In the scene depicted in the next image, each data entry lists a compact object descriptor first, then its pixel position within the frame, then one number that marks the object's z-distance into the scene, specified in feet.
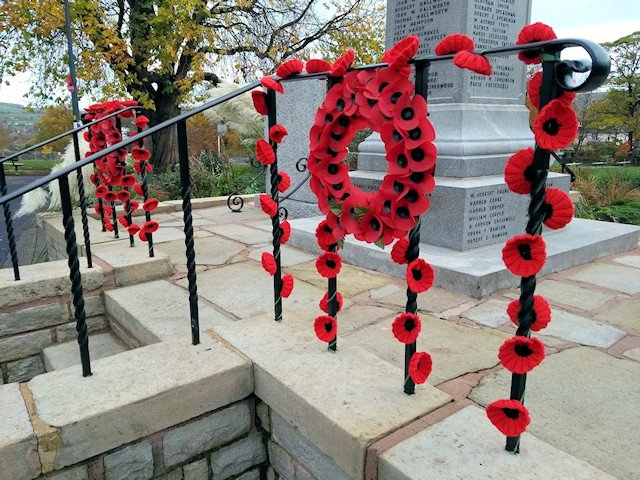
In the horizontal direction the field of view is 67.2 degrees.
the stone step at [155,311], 8.79
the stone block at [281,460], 6.60
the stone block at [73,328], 10.82
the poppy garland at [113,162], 12.00
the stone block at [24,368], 10.59
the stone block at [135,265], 11.19
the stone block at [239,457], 6.76
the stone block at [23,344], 10.28
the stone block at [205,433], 6.28
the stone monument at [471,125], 12.31
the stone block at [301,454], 5.75
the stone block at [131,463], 5.83
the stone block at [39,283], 10.04
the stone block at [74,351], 10.03
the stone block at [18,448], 5.08
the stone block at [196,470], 6.48
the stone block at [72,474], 5.52
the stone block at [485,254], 10.46
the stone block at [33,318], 10.14
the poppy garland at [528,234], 3.90
